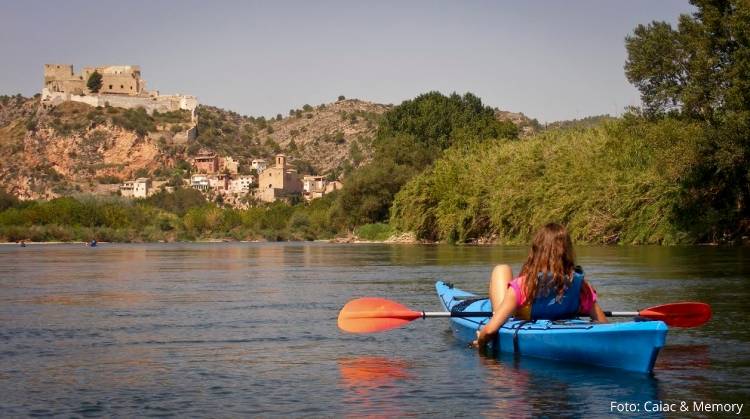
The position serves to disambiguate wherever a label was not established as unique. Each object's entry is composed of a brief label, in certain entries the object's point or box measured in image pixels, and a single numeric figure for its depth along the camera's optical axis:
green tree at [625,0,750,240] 34.25
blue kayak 9.21
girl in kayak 9.83
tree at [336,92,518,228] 69.44
